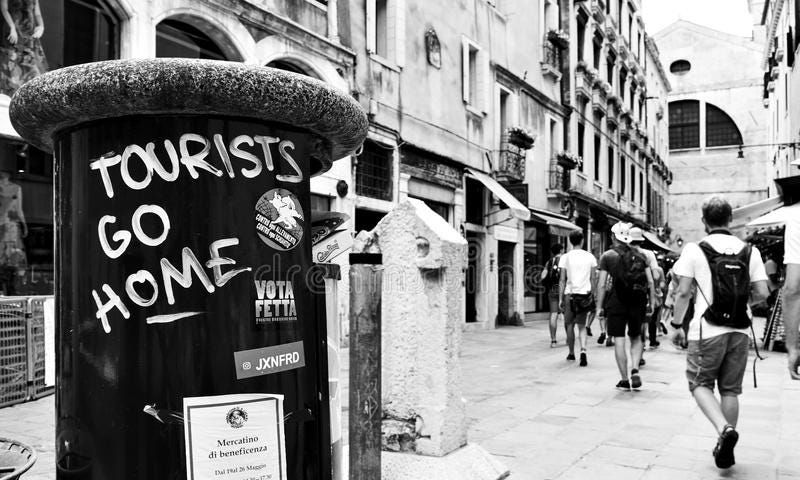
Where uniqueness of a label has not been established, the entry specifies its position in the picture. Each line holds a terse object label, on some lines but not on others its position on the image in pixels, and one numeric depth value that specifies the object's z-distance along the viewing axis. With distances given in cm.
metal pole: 297
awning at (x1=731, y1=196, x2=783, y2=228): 842
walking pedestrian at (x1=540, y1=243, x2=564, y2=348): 1247
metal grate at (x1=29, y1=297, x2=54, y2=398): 692
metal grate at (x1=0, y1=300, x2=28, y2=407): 661
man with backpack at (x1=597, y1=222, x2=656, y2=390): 759
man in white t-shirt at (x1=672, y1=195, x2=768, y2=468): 458
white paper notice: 176
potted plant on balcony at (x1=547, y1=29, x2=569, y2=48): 2161
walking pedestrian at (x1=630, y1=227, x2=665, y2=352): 1094
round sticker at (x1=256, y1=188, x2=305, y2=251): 184
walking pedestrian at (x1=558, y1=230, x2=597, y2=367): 984
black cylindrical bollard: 174
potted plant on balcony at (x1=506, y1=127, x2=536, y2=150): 1811
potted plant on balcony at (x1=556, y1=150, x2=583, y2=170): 2184
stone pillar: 381
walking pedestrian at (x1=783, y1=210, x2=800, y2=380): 396
